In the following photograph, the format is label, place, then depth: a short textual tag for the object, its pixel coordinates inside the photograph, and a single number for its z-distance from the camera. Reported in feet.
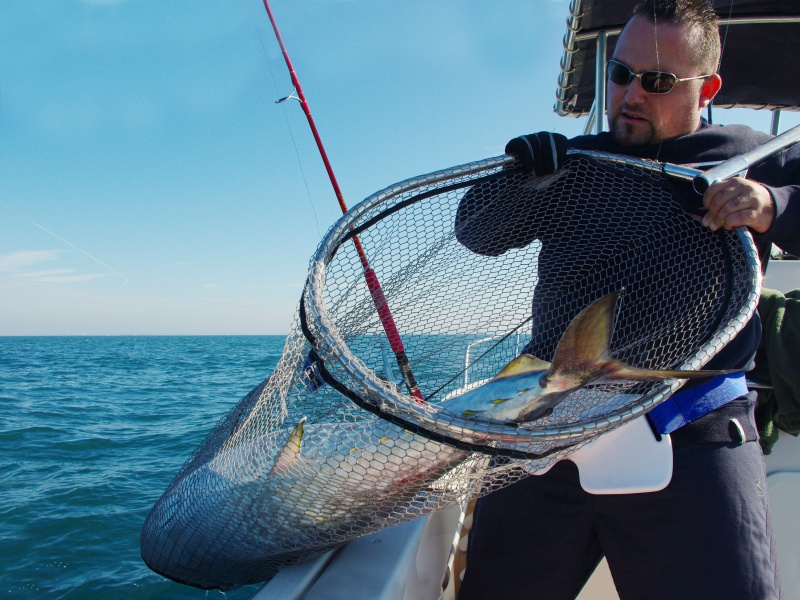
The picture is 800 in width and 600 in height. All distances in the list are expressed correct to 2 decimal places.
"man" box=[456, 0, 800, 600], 4.59
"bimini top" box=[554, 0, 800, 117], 10.30
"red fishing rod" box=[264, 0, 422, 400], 6.87
